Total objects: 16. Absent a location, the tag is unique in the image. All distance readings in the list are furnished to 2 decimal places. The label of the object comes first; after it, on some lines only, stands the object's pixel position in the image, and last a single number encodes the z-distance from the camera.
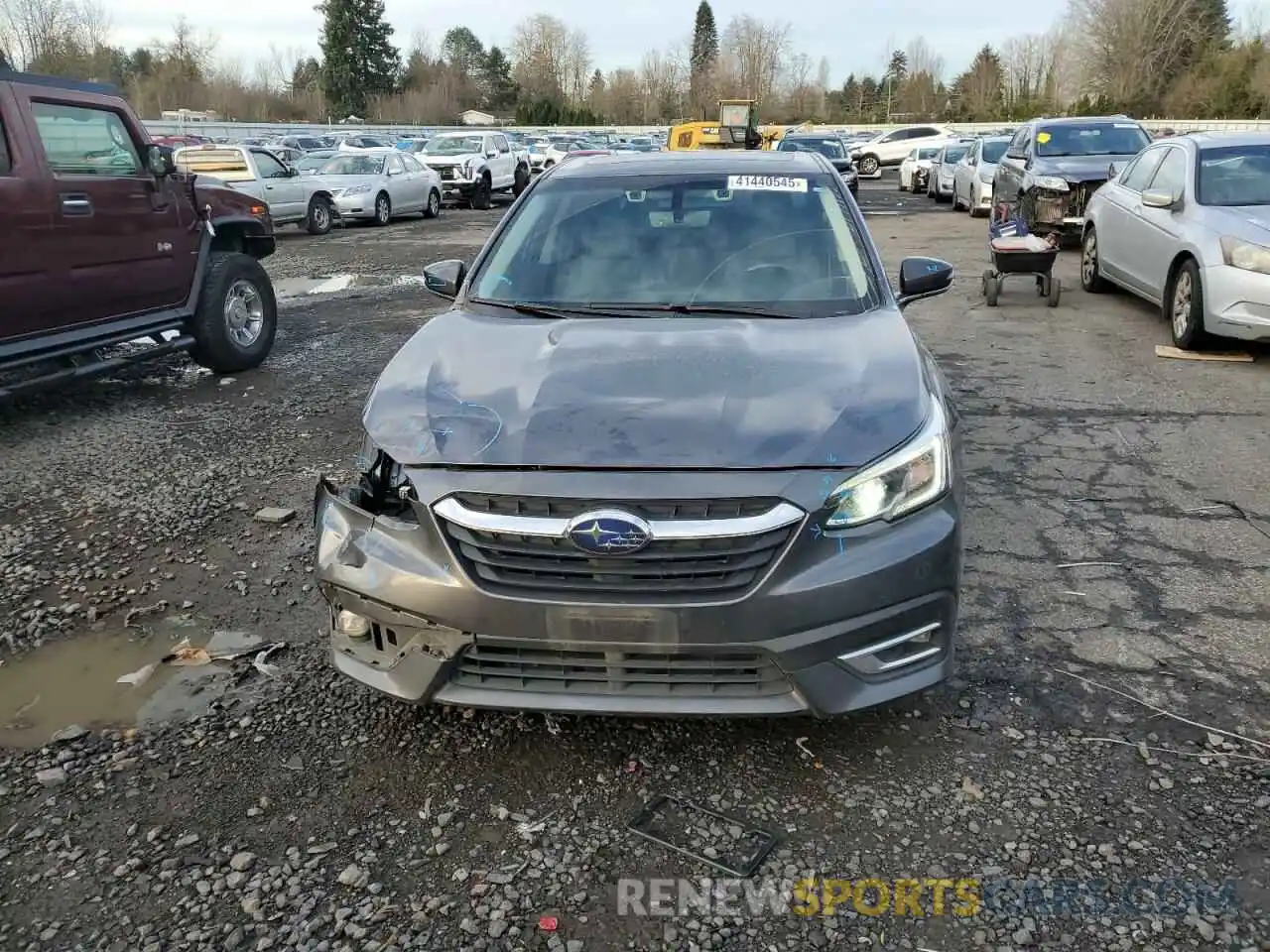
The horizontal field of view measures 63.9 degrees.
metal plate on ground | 2.61
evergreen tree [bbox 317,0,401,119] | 79.25
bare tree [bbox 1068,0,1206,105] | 64.31
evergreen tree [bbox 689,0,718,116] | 90.50
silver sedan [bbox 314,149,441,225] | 19.81
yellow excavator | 25.69
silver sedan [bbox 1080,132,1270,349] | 7.38
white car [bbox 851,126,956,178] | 38.19
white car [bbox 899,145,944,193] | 28.41
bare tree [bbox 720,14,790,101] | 90.75
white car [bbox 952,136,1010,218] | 19.62
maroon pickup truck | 6.20
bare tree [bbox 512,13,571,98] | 97.69
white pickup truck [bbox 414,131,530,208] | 24.95
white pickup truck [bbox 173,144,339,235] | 17.56
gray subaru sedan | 2.64
